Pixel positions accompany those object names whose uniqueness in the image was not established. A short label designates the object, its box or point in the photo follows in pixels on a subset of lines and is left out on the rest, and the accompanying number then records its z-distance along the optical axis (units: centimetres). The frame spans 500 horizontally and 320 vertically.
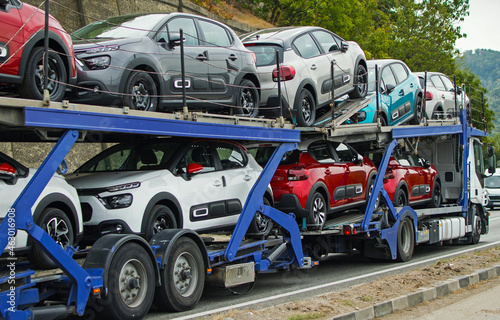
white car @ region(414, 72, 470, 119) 1647
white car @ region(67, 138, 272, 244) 751
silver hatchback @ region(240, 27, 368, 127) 1106
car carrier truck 596
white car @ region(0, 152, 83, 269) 621
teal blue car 1361
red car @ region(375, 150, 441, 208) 1366
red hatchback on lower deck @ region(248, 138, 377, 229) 1062
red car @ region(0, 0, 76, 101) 654
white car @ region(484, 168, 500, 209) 3039
